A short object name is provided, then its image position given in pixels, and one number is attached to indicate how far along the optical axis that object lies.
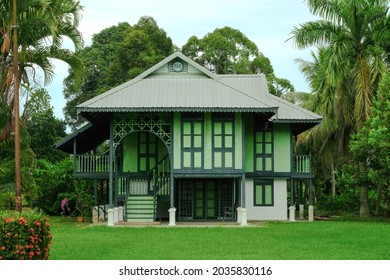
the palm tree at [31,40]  21.51
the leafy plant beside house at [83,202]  34.09
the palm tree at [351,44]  33.91
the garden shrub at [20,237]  14.27
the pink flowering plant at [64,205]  36.47
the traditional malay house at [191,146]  30.59
